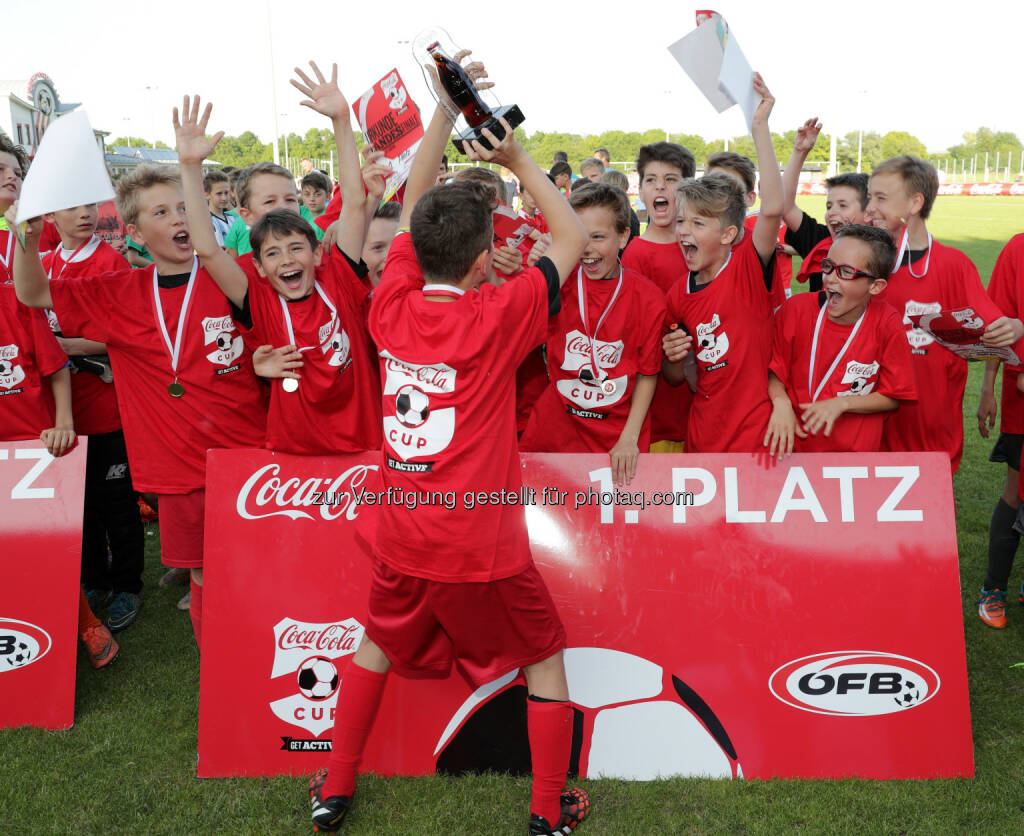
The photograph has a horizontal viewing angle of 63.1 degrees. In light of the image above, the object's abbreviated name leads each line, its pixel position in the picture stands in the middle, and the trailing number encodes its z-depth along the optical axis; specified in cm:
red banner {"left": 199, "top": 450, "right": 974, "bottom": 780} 340
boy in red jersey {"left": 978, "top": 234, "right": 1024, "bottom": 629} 459
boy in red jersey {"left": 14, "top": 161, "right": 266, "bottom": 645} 386
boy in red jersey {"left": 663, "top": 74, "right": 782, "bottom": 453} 382
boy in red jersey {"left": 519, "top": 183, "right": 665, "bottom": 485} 386
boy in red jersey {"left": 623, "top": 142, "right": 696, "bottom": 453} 461
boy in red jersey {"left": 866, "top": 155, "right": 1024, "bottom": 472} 411
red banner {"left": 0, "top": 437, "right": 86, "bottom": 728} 379
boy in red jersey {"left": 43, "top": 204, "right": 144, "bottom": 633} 481
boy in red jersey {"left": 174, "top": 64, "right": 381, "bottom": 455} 368
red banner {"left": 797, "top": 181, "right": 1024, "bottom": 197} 6638
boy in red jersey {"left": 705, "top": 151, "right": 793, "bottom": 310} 579
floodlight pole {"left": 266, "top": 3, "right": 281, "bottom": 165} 3518
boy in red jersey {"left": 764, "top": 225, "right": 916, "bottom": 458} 367
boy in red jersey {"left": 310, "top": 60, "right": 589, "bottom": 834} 280
